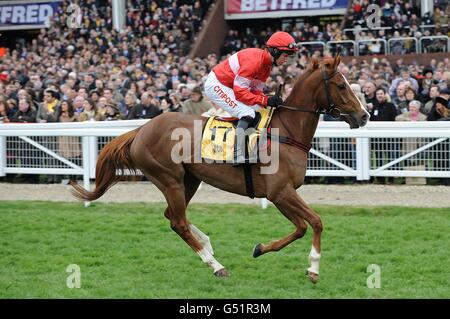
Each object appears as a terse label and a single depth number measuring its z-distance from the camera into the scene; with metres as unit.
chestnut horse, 13.59
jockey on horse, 13.74
